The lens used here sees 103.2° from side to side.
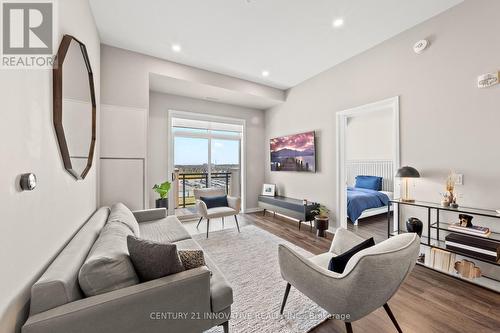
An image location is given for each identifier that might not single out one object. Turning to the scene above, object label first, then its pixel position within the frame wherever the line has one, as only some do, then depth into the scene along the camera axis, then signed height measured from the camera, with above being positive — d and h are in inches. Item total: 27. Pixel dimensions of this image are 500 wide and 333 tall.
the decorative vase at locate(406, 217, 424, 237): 93.2 -28.0
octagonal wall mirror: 52.2 +19.8
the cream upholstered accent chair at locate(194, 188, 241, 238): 132.4 -28.1
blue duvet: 153.0 -28.3
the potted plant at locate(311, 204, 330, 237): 133.5 -36.7
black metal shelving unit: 75.5 -27.2
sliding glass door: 181.9 +8.6
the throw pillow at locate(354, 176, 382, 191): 202.9 -16.9
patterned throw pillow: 51.5 -24.5
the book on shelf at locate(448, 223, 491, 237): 76.6 -25.4
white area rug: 61.8 -48.4
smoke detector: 96.5 +59.7
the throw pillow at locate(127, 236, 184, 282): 46.0 -21.5
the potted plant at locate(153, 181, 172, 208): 141.2 -19.5
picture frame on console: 193.3 -22.8
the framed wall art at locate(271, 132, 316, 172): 160.4 +12.4
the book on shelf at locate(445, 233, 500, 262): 72.1 -30.8
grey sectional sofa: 34.6 -26.9
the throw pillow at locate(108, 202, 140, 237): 77.2 -21.0
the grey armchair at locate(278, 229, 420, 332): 43.3 -26.5
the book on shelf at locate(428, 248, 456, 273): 84.9 -41.1
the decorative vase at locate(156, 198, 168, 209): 140.9 -25.7
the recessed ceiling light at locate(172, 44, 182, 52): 118.8 +73.0
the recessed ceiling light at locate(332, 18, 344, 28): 97.4 +72.1
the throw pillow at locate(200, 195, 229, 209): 144.3 -25.4
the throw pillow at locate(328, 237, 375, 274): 52.9 -25.2
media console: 145.0 -32.7
